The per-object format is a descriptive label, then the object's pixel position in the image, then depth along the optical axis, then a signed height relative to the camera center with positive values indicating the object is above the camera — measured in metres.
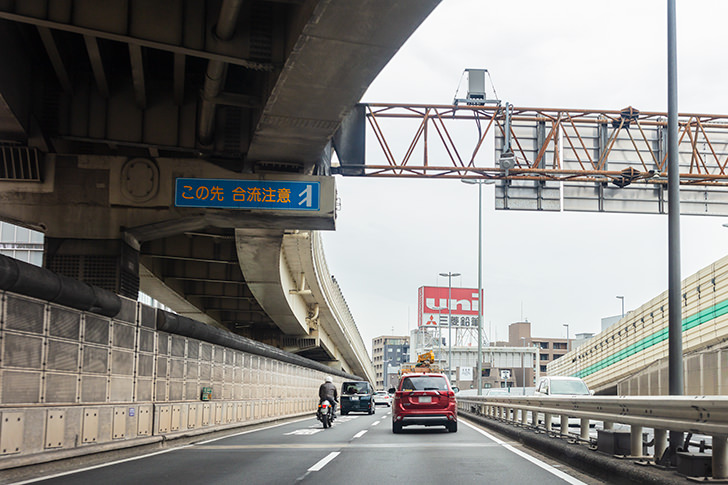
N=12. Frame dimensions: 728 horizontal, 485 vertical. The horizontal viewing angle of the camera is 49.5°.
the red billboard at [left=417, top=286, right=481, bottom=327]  119.78 +3.27
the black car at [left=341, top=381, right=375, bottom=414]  39.75 -3.75
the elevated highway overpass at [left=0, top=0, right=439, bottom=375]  11.34 +3.72
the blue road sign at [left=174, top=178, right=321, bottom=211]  17.50 +2.84
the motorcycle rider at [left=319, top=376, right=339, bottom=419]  23.50 -2.08
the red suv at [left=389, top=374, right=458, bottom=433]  20.36 -2.03
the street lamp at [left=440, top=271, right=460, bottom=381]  76.34 +4.61
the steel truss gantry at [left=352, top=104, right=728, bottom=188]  22.06 +5.53
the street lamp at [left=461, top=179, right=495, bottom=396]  44.64 +3.53
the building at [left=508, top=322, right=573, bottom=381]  147.25 -2.87
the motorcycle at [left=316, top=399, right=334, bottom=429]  23.05 -2.59
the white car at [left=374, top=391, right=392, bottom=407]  66.39 -6.25
